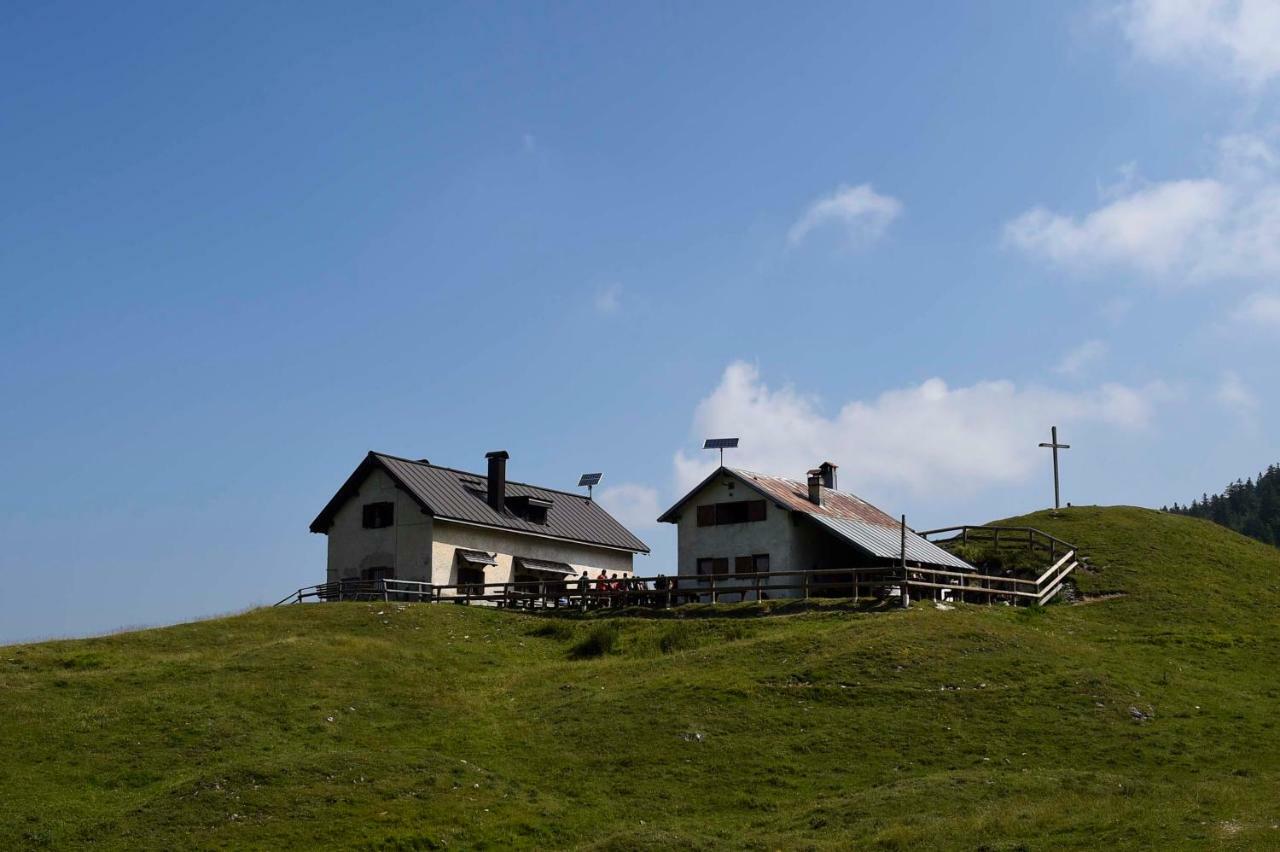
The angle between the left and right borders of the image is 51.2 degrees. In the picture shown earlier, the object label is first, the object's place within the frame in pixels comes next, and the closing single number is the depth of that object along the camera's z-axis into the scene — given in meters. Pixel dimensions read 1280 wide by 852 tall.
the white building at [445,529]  60.59
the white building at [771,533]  57.69
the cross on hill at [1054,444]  78.44
